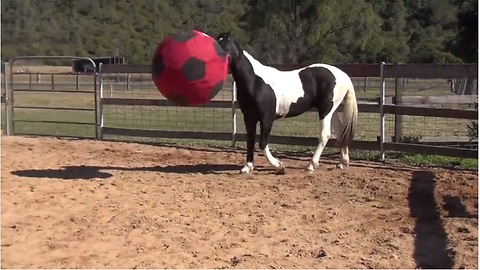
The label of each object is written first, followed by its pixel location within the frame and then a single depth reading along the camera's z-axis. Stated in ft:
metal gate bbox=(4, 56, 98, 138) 42.88
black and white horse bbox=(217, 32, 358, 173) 26.05
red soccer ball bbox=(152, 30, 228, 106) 21.99
